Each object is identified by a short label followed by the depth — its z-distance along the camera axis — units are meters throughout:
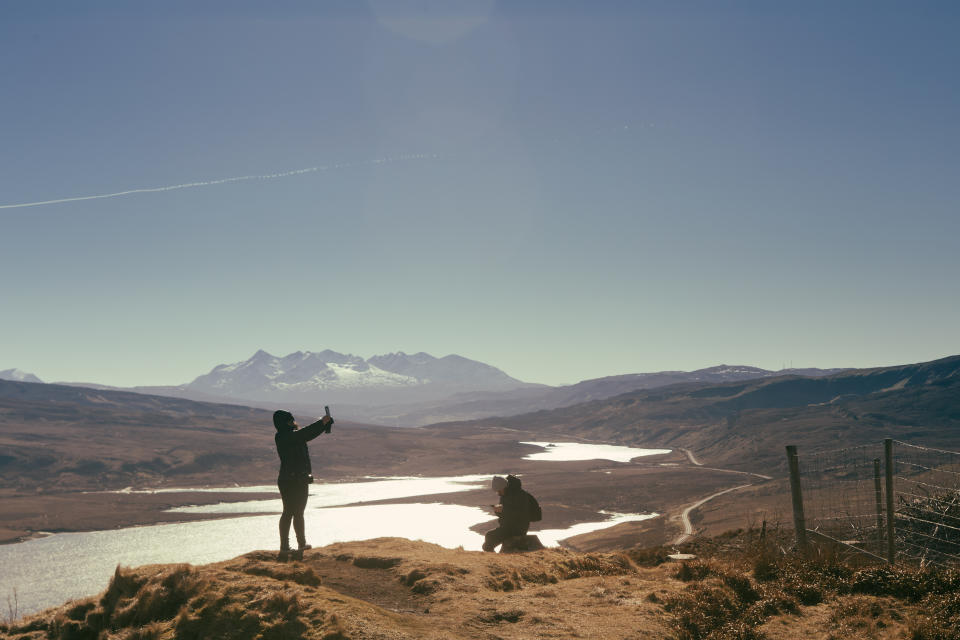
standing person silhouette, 12.70
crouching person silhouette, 16.61
